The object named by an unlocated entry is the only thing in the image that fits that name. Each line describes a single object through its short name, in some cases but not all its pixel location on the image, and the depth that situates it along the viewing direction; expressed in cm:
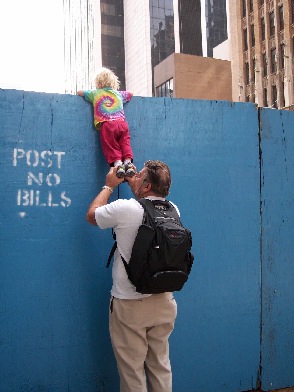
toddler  316
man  271
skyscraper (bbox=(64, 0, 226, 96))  7794
